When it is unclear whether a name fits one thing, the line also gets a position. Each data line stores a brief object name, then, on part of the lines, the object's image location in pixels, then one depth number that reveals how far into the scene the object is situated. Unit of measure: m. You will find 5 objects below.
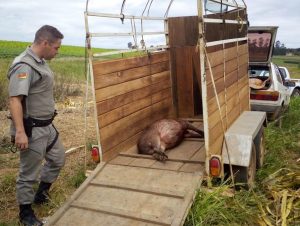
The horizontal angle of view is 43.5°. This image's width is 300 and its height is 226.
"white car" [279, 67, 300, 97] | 12.28
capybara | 5.03
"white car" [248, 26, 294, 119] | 8.56
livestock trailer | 3.86
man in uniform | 3.81
